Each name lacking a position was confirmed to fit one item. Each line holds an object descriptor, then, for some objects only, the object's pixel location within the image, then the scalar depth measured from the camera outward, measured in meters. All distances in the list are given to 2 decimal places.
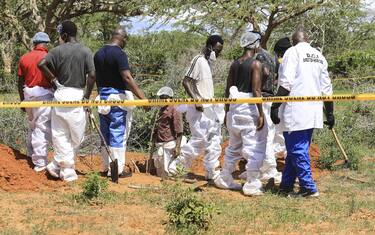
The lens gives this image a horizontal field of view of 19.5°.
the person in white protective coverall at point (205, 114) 13.60
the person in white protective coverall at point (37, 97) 13.47
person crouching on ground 14.97
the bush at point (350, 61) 46.87
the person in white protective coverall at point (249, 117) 12.56
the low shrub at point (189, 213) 9.43
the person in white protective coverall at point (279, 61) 15.27
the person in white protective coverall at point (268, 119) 13.31
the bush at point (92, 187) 11.30
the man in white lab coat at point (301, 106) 12.01
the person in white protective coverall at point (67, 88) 13.07
